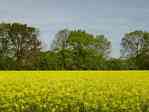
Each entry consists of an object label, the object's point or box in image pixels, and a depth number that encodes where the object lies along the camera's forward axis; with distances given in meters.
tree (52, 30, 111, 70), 83.75
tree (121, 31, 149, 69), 89.06
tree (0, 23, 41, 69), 79.00
